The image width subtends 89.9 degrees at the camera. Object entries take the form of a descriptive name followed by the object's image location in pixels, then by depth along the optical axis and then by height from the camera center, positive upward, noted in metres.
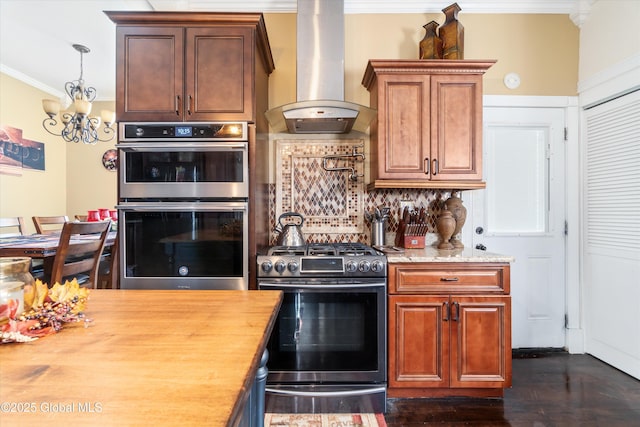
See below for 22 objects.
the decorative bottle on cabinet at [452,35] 2.41 +1.35
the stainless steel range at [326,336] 1.95 -0.77
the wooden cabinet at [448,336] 2.00 -0.78
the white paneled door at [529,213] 2.74 -0.02
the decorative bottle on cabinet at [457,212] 2.51 -0.01
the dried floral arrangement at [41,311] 0.72 -0.25
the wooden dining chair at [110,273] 2.08 -0.50
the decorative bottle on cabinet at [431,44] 2.49 +1.31
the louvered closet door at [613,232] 2.30 -0.16
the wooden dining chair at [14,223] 3.20 -0.13
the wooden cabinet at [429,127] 2.28 +0.60
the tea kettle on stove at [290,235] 2.38 -0.18
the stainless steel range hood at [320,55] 2.45 +1.20
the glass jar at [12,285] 0.74 -0.18
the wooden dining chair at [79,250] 1.79 -0.23
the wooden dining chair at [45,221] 3.57 -0.12
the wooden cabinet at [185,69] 2.05 +0.91
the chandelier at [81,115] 3.43 +1.12
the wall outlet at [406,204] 2.69 +0.06
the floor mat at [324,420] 1.85 -1.24
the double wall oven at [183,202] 2.01 +0.05
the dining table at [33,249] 2.24 -0.27
